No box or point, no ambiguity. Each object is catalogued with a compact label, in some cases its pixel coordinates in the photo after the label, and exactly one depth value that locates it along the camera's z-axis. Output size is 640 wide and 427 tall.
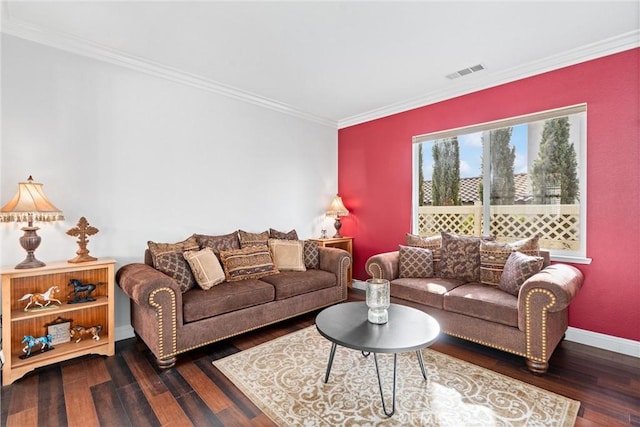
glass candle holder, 2.09
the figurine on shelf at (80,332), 2.58
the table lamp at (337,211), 4.71
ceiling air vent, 3.11
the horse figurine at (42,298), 2.38
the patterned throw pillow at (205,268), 2.87
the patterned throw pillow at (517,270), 2.59
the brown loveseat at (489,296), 2.25
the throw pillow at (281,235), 3.96
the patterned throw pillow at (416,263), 3.32
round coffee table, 1.76
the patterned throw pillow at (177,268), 2.76
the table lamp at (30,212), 2.22
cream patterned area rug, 1.79
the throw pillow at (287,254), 3.62
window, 2.97
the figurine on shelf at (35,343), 2.29
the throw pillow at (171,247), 2.83
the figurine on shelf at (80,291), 2.55
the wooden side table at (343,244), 4.54
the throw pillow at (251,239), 3.60
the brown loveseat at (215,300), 2.36
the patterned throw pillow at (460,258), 3.11
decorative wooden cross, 2.58
